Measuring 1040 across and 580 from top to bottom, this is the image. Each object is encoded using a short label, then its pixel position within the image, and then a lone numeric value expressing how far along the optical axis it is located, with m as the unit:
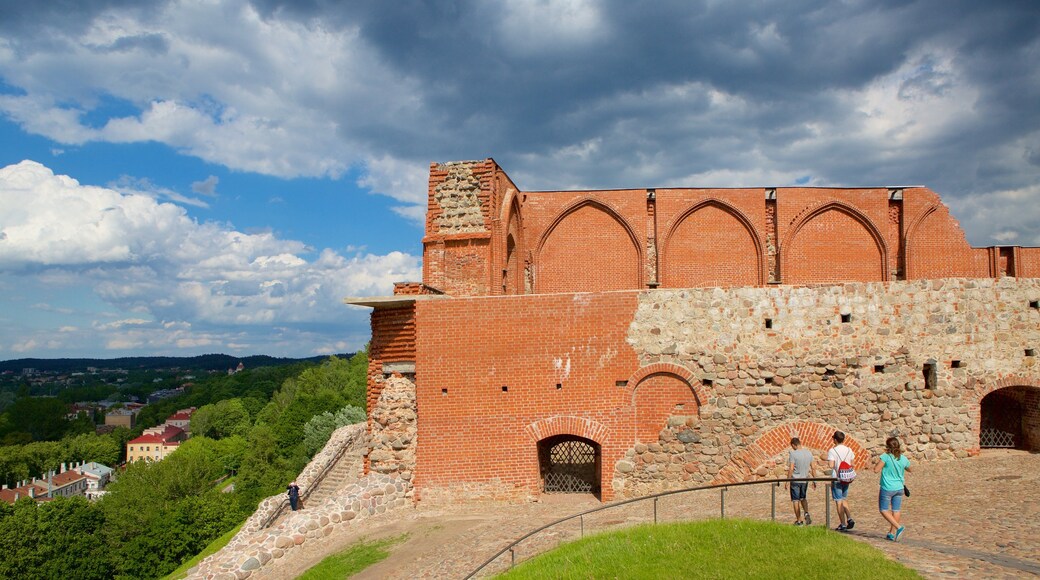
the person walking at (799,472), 8.42
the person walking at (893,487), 7.55
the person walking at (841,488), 8.05
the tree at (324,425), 41.19
